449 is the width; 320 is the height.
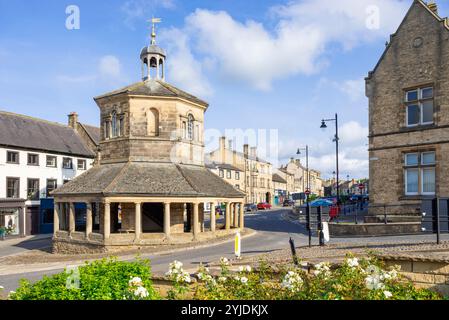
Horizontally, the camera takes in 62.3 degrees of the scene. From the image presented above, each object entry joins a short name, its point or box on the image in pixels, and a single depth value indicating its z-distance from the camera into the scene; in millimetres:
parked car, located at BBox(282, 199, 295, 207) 86000
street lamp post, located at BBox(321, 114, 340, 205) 33281
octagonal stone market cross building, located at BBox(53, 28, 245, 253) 23328
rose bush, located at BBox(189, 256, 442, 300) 5498
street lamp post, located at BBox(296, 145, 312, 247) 16013
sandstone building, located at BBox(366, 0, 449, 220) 21188
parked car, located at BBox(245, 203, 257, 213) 62750
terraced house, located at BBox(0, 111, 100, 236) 35375
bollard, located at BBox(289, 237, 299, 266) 8577
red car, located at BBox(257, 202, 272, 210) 67562
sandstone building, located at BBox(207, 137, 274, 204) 77938
